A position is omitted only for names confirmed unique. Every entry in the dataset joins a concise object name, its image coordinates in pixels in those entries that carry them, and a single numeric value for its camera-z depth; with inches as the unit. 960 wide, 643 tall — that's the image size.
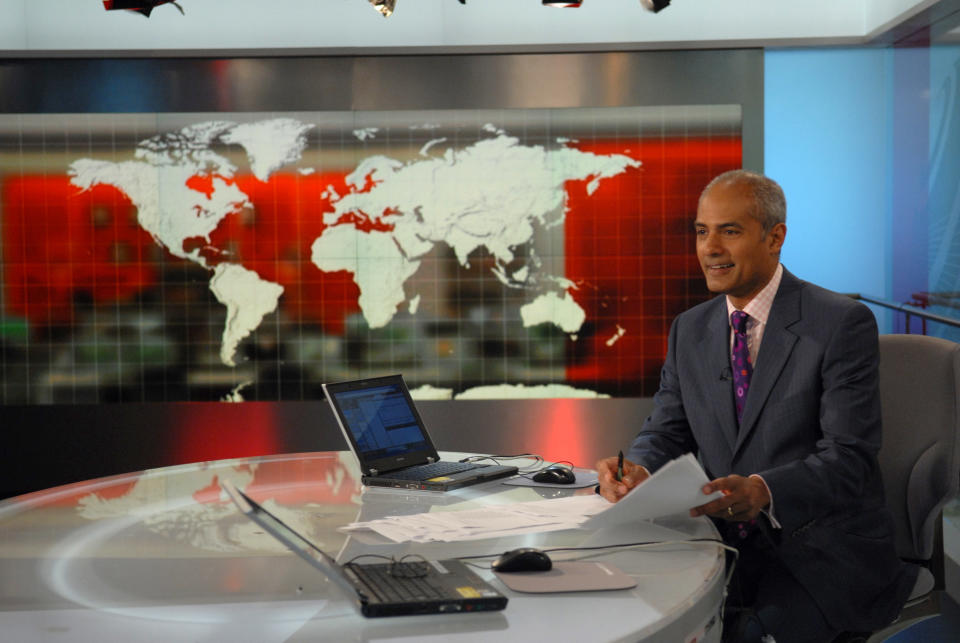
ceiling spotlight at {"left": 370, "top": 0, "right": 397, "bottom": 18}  121.9
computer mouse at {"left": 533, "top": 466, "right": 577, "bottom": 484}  86.6
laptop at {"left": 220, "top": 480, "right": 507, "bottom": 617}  50.1
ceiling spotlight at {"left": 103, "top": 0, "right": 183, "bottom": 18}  121.0
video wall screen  184.9
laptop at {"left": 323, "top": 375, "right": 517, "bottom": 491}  87.1
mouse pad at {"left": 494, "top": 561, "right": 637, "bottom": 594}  54.8
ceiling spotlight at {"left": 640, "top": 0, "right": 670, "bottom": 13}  132.4
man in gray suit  74.0
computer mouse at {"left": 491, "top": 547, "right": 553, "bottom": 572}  57.6
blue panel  183.9
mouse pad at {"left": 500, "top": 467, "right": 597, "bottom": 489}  86.8
